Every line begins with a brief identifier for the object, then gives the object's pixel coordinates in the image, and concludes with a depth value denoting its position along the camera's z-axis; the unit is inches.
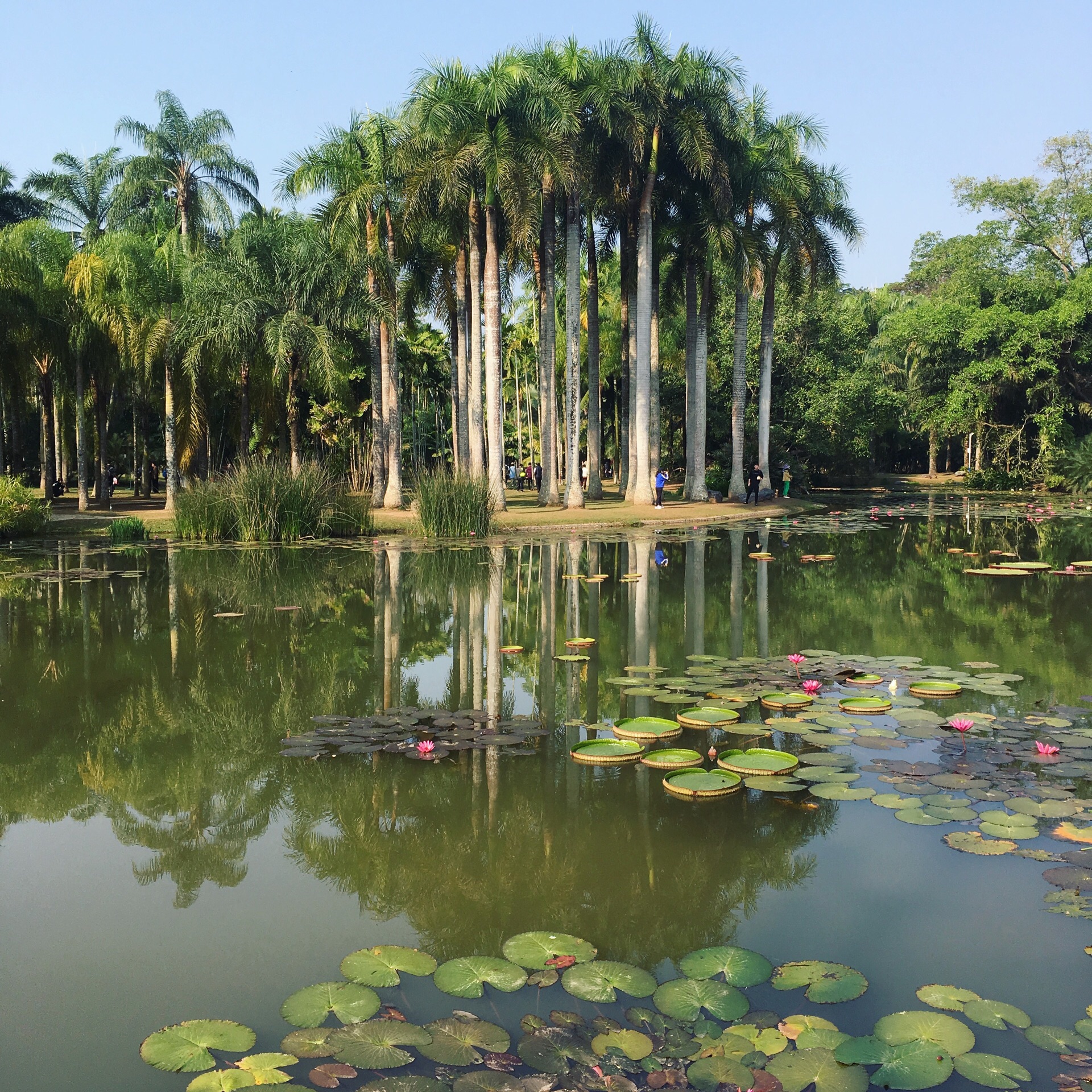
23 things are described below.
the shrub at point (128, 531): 816.3
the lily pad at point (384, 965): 133.8
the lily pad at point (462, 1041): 116.1
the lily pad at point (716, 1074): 110.2
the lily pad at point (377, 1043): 115.7
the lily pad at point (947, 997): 126.1
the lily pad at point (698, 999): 125.0
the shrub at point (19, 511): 791.1
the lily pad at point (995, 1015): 121.9
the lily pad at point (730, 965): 133.1
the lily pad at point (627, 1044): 116.3
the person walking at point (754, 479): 1253.1
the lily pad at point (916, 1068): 111.3
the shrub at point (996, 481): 1636.3
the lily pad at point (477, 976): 131.1
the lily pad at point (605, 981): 129.6
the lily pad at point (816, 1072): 110.6
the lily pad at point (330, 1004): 124.6
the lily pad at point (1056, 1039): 116.9
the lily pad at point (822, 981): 128.1
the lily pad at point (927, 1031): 117.6
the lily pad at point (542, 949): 138.0
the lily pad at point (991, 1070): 110.4
